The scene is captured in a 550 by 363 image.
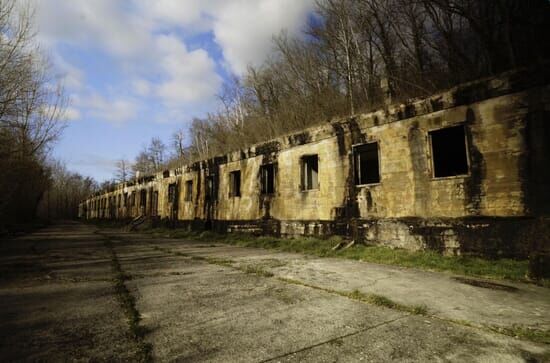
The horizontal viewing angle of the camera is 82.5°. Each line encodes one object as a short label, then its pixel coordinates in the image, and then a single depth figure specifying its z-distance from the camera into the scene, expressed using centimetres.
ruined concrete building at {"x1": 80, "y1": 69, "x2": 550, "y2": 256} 602
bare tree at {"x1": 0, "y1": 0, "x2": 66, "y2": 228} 782
